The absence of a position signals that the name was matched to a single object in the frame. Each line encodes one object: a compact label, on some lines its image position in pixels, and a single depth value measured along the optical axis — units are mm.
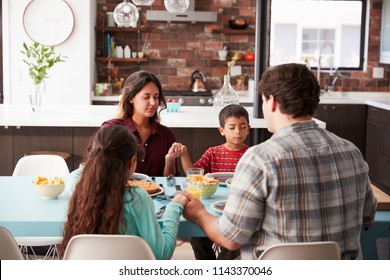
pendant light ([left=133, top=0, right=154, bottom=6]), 3960
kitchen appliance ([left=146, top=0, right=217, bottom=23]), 6910
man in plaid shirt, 1944
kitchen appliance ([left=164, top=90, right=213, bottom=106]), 6715
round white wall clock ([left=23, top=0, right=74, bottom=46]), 6648
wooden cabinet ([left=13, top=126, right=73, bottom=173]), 4637
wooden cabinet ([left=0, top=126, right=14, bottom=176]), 4641
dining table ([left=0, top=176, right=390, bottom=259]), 2361
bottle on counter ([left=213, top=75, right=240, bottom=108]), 4836
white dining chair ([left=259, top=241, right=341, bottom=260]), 1917
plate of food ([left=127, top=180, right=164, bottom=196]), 2736
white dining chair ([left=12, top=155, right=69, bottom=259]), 3541
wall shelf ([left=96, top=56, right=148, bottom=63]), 7039
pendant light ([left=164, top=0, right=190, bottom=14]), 3943
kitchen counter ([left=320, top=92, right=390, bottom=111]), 6183
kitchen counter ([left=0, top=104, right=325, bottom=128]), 4465
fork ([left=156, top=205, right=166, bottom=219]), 2430
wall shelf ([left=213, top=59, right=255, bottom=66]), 7176
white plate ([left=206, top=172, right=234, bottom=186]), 3088
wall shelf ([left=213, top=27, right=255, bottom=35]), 7125
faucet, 7226
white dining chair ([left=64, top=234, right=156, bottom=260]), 1953
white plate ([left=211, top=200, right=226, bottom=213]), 2503
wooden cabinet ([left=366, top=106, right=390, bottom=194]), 5953
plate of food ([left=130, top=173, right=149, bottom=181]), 3028
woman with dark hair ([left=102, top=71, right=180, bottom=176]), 3403
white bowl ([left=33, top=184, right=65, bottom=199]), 2654
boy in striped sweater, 3236
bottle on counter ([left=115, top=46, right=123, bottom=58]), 7102
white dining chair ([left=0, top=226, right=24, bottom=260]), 2105
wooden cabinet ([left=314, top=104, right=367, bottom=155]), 6535
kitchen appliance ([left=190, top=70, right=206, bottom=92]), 7024
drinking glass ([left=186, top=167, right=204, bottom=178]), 2834
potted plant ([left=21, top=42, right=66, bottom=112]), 4695
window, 7266
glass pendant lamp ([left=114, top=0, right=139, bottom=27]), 4102
